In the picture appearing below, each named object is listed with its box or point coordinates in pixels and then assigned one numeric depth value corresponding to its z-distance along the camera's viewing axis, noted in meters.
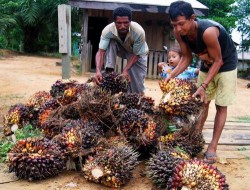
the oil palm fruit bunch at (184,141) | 3.58
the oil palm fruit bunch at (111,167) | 2.98
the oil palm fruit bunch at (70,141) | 3.26
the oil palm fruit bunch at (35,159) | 3.06
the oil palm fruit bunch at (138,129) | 3.47
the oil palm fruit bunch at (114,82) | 3.96
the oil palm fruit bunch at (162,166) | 2.96
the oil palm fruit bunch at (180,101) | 3.60
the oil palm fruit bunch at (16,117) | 4.29
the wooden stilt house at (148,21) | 12.65
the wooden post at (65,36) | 6.87
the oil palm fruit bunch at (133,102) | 3.85
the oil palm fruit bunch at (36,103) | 4.37
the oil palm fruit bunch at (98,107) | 3.60
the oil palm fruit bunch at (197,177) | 2.69
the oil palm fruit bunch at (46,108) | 4.00
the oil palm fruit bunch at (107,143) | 3.31
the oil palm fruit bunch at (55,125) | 3.56
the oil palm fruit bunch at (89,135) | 3.30
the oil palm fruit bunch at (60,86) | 4.43
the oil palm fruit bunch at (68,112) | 3.80
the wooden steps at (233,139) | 4.08
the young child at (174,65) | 5.71
